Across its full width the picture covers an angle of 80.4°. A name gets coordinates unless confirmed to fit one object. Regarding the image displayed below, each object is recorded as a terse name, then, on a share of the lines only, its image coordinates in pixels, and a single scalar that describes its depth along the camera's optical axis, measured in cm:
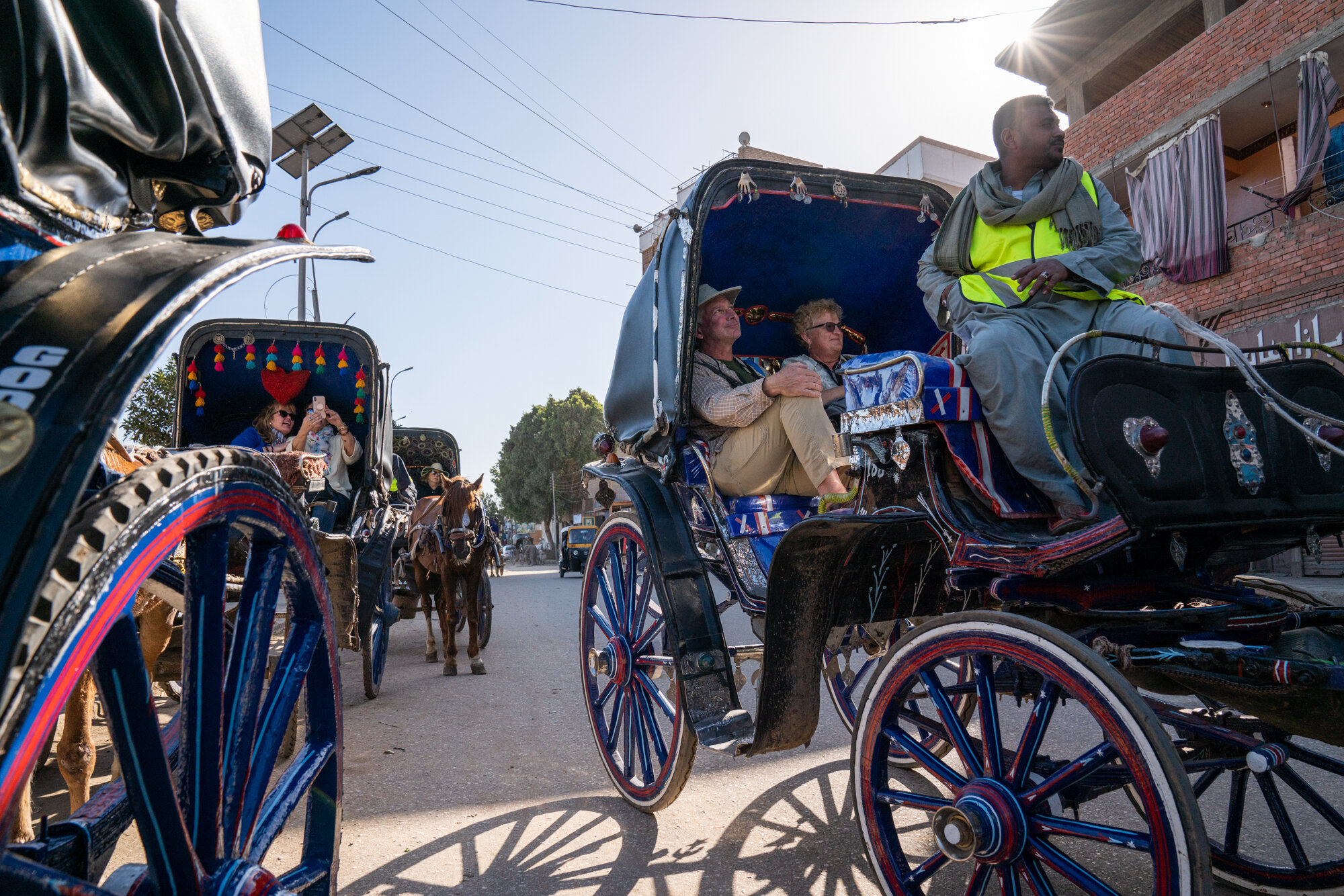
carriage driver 229
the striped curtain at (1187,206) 1217
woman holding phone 675
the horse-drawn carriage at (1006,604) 170
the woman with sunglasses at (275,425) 667
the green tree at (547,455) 4269
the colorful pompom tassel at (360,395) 714
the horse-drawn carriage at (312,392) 649
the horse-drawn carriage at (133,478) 86
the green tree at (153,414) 1342
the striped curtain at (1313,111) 1071
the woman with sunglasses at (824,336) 404
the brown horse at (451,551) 725
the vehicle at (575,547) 2366
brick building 1095
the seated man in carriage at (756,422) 328
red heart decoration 709
